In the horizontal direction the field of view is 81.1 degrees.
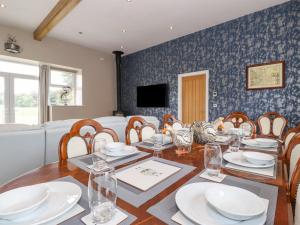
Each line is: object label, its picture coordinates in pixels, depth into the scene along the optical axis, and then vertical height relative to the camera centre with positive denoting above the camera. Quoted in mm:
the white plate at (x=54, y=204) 510 -318
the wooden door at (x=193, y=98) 4492 +297
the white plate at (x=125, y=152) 1134 -287
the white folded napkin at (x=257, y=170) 875 -318
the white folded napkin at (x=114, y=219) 511 -332
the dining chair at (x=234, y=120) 2557 -179
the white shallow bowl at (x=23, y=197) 570 -310
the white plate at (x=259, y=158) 971 -281
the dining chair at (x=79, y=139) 1175 -229
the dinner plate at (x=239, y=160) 951 -300
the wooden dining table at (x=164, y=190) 550 -324
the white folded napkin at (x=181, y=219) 513 -331
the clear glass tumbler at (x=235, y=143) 1262 -247
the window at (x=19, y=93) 4566 +442
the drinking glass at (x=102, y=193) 535 -269
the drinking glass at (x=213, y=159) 851 -250
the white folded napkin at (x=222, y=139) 1645 -287
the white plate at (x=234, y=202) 490 -297
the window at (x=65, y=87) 5375 +693
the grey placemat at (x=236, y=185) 540 -326
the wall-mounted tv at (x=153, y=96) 5234 +425
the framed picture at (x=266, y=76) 3318 +670
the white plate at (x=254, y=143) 1452 -293
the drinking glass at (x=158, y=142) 1306 -259
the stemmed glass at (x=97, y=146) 1015 -218
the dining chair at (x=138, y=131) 1712 -232
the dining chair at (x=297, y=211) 637 -378
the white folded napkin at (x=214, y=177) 803 -320
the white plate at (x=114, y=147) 1146 -251
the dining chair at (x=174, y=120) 1903 -167
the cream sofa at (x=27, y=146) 1782 -406
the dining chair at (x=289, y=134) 1518 -216
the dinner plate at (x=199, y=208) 500 -315
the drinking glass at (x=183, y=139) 1241 -216
